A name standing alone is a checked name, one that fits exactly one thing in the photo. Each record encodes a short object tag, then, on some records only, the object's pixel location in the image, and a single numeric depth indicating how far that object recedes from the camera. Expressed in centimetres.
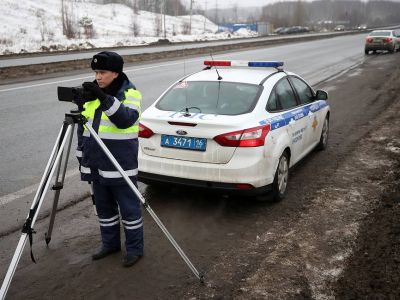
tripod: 285
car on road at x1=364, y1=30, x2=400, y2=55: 2923
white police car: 477
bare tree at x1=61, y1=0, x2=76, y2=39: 4695
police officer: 353
